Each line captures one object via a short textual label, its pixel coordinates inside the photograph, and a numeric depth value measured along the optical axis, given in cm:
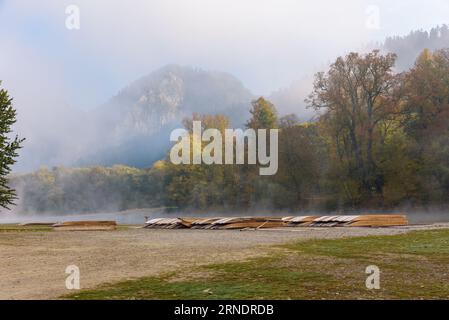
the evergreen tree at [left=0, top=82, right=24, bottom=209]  3894
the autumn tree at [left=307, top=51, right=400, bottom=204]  5759
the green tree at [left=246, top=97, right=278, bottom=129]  7431
